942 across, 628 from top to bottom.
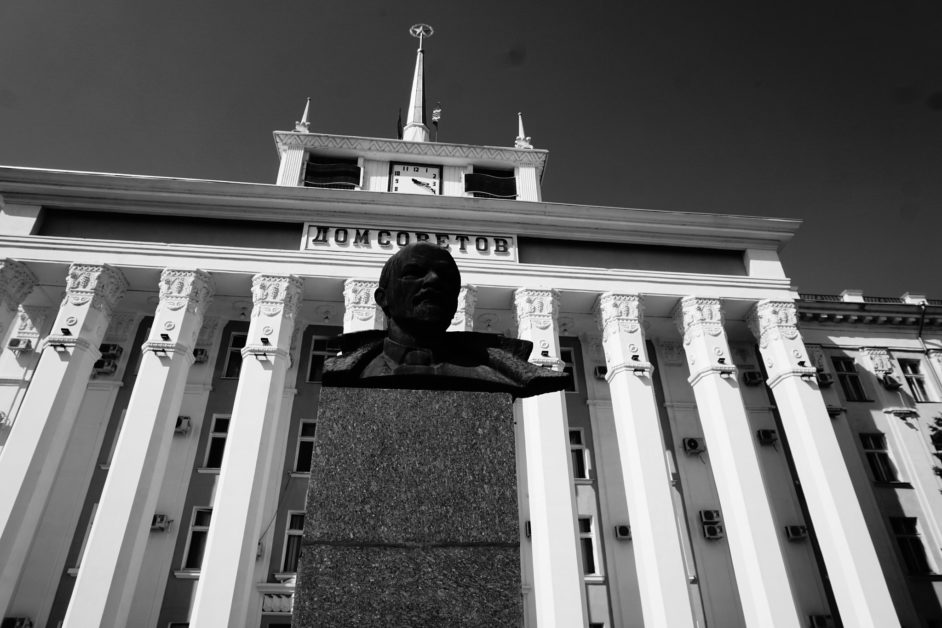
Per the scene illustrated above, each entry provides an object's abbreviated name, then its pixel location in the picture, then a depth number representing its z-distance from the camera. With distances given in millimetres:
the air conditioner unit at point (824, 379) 24000
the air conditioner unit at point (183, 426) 20219
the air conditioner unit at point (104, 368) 21016
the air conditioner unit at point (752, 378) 23906
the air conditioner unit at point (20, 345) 20594
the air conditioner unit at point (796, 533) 20547
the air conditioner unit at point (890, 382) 24672
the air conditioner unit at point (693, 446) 22094
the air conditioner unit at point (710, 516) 20656
